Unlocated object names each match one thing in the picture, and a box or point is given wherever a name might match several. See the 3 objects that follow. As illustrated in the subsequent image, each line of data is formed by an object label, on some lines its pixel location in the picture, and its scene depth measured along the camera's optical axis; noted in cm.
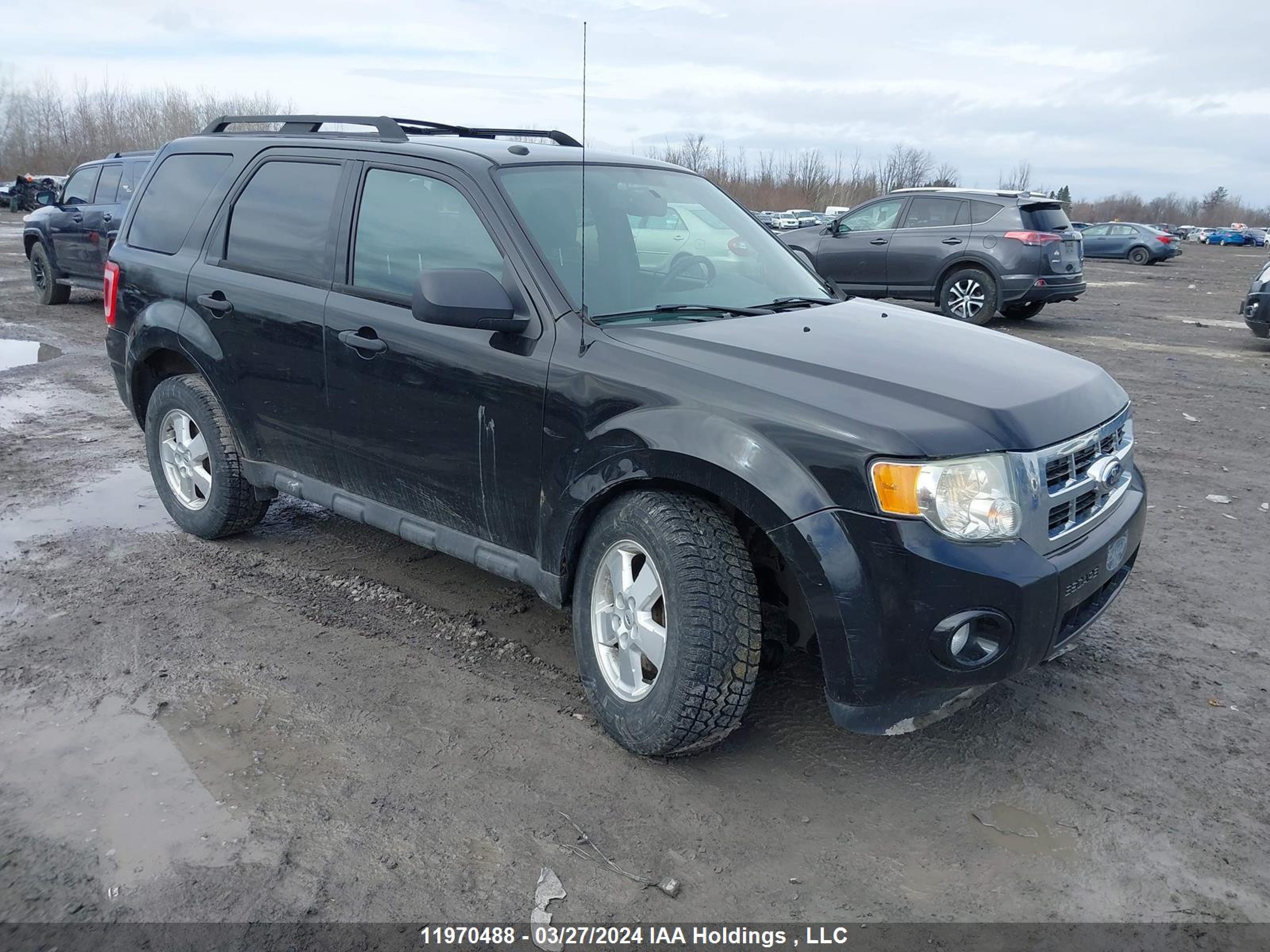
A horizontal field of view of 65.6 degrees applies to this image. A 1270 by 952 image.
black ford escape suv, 273
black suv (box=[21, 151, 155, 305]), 1251
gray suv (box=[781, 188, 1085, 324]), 1302
